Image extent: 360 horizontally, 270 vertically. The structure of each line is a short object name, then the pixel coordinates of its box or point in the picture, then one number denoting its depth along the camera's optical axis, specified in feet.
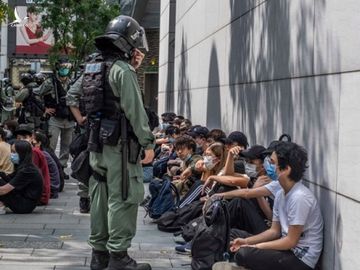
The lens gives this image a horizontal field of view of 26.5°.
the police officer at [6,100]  67.59
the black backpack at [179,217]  27.45
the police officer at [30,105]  45.50
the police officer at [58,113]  42.86
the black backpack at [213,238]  20.34
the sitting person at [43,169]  34.21
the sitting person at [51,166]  36.70
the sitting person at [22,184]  31.27
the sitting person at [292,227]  17.92
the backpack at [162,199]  30.27
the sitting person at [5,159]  32.55
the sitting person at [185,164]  30.67
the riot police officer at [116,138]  19.88
